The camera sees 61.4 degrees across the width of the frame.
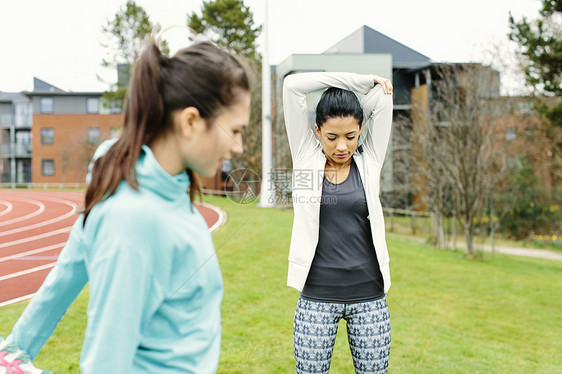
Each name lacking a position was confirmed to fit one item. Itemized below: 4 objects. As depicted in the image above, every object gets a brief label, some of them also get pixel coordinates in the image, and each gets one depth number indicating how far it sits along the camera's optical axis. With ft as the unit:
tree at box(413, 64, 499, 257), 31.07
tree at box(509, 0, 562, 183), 28.71
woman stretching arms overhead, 5.74
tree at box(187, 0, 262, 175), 49.10
